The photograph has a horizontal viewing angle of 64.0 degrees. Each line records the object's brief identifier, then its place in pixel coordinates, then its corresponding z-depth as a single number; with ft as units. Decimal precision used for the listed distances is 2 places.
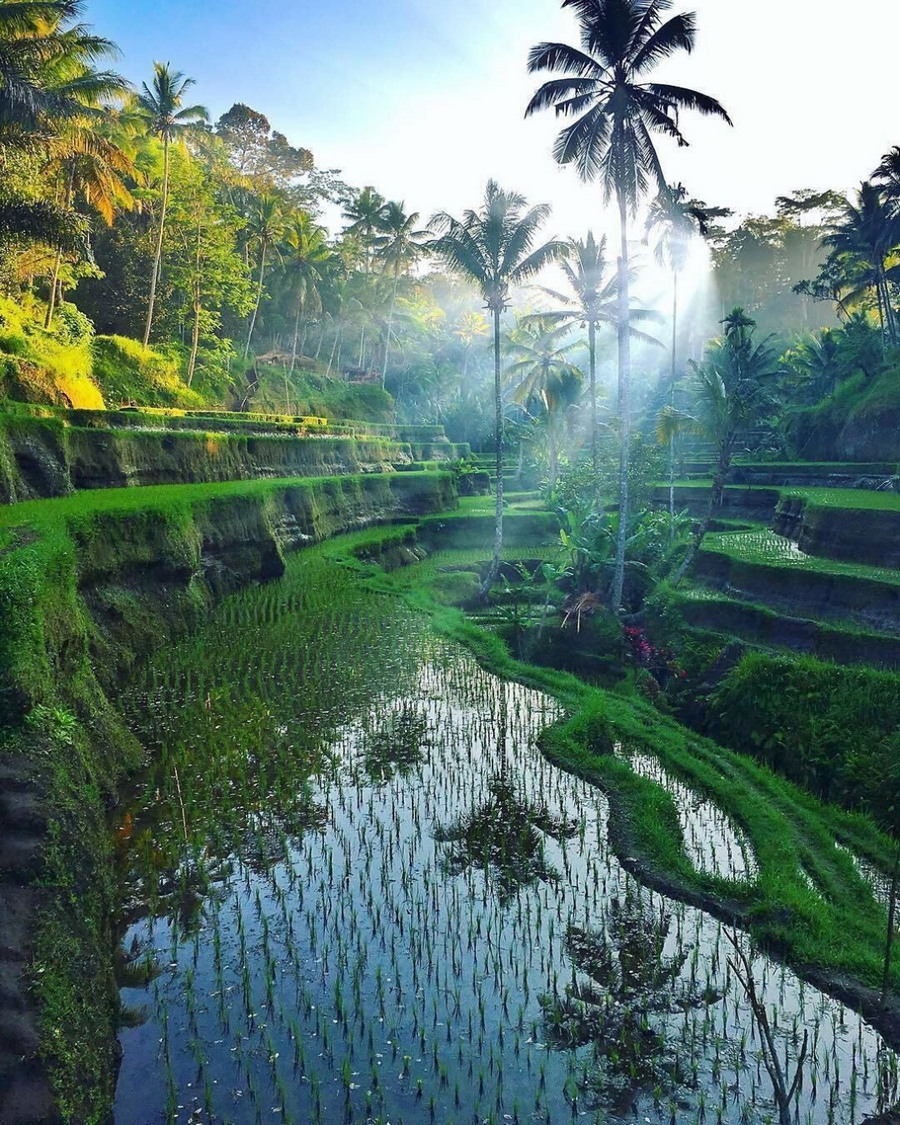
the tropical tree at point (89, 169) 74.59
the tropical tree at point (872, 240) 119.85
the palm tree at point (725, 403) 58.75
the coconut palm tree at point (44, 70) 57.36
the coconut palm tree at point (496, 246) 70.28
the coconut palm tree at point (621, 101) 51.67
